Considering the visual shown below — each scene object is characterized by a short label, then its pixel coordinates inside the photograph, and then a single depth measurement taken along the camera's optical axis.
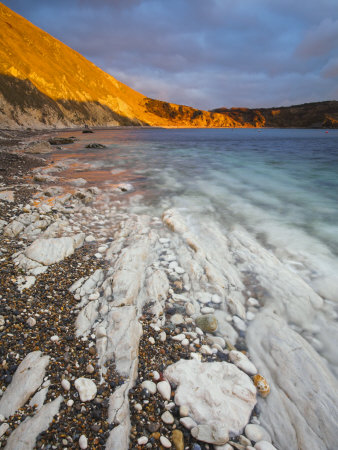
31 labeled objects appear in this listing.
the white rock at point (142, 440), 1.56
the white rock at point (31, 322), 2.30
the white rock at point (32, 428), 1.44
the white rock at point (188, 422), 1.66
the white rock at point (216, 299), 2.96
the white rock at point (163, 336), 2.35
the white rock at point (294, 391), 1.71
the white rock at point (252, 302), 2.97
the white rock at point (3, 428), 1.49
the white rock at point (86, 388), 1.74
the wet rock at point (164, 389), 1.83
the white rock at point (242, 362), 2.11
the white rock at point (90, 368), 1.95
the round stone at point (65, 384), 1.79
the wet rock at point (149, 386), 1.86
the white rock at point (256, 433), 1.66
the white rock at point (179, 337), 2.37
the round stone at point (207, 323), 2.53
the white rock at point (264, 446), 1.59
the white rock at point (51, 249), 3.37
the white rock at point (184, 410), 1.72
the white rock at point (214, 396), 1.65
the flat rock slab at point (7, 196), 5.44
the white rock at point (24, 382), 1.63
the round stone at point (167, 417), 1.67
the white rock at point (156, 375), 1.96
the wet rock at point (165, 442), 1.55
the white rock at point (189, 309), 2.75
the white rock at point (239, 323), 2.60
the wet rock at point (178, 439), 1.56
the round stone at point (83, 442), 1.48
